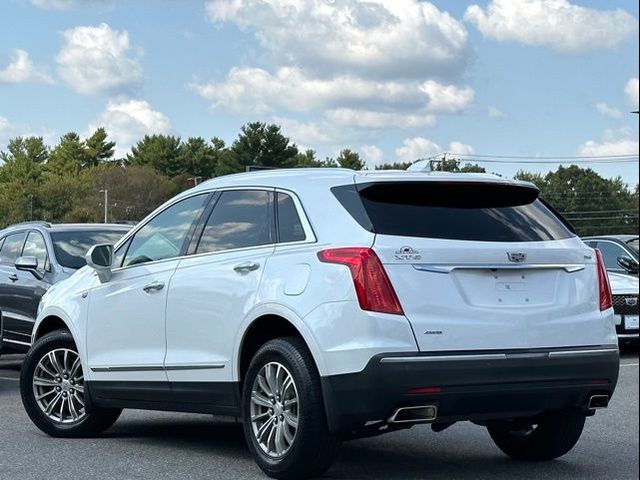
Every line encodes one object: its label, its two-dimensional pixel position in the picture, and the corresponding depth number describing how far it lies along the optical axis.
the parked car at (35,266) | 12.48
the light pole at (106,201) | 75.09
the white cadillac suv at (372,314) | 5.70
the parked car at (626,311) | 14.87
